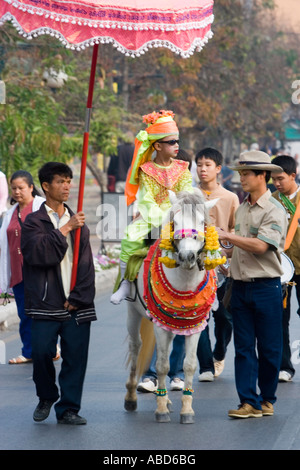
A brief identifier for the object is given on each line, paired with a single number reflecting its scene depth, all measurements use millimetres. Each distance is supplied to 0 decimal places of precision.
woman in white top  18519
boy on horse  14807
